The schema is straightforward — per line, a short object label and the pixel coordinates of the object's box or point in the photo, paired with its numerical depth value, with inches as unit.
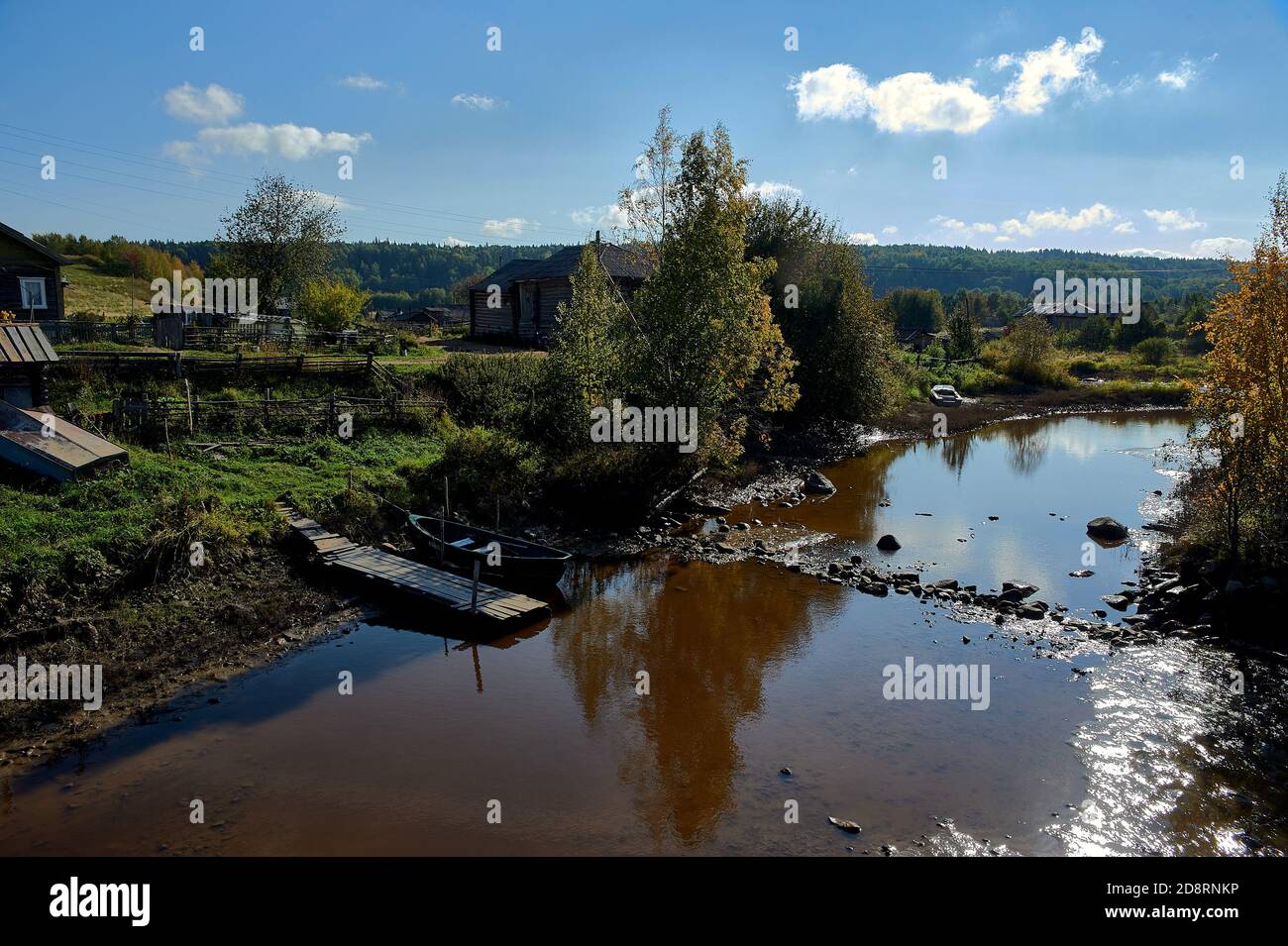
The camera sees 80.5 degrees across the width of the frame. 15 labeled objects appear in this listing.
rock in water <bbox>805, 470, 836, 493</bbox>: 1119.6
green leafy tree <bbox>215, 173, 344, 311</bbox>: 1536.7
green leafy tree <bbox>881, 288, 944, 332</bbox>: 4128.9
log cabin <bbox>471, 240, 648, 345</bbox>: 1514.5
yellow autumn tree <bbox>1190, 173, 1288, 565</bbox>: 591.8
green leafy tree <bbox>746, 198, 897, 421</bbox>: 1470.2
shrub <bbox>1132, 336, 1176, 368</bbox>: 2583.7
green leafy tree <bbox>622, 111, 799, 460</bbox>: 916.6
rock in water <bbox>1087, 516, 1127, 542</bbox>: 864.3
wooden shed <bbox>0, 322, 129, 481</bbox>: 626.8
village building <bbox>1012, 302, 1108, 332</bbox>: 3459.6
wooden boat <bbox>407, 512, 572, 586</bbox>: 681.0
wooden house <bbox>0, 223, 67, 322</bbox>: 1168.2
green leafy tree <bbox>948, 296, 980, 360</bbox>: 2500.0
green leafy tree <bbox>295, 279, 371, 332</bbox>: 1443.2
